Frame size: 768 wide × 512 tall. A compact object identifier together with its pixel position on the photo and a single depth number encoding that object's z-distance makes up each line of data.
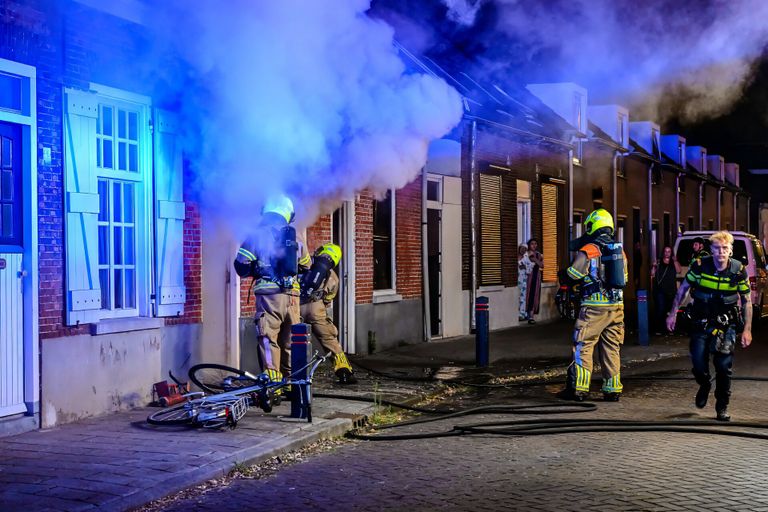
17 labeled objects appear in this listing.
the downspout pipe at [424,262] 16.05
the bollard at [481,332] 12.84
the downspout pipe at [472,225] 17.61
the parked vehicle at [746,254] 18.66
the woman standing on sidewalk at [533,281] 20.08
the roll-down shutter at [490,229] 18.38
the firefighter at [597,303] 9.79
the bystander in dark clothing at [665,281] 16.84
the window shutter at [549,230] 21.59
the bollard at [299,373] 8.42
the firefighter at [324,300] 9.69
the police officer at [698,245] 17.61
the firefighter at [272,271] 9.10
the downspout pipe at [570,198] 22.89
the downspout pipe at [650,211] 30.53
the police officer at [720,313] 8.71
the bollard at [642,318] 15.51
